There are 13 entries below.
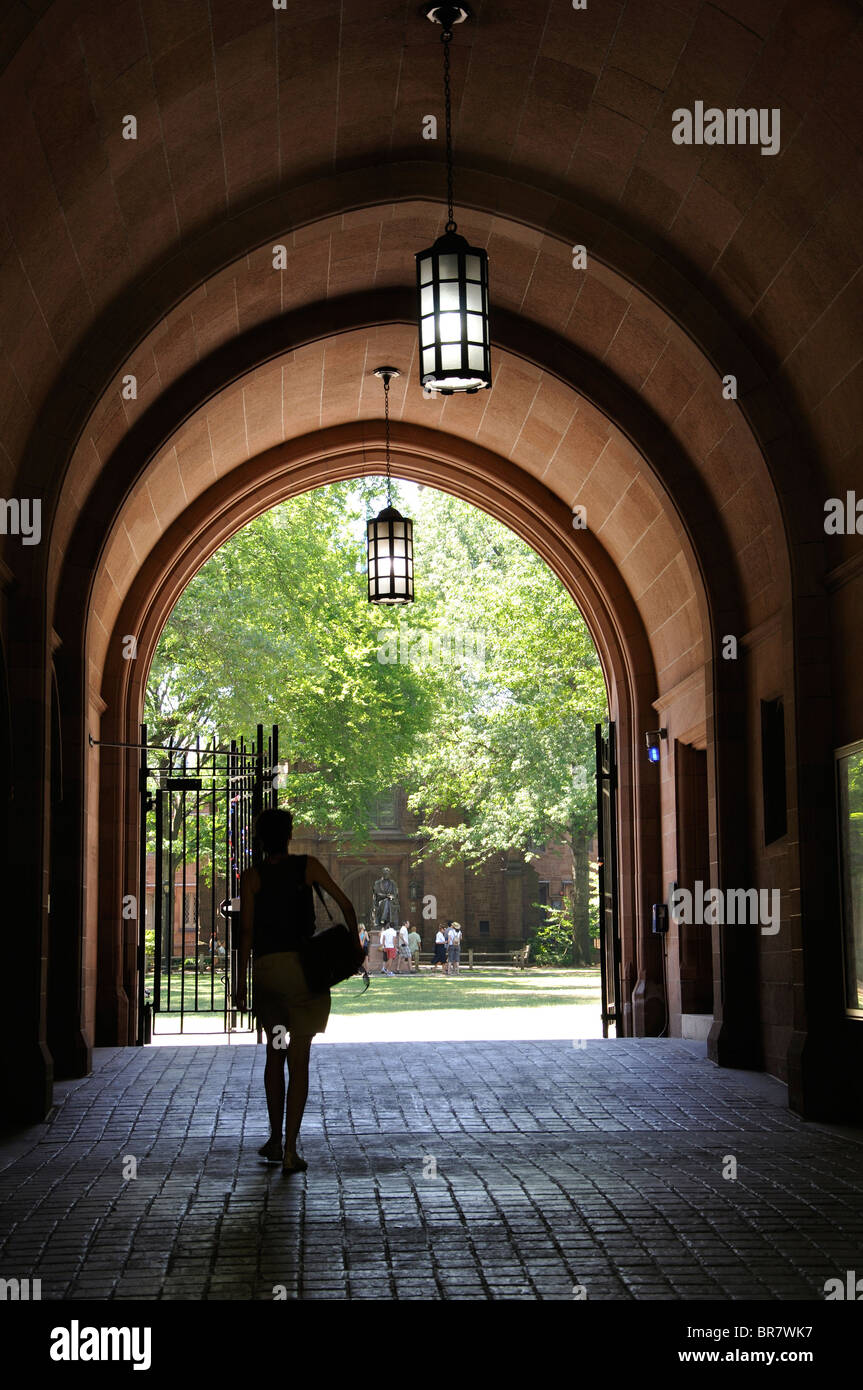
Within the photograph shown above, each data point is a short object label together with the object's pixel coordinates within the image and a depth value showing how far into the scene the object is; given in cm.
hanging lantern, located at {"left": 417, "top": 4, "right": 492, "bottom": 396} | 716
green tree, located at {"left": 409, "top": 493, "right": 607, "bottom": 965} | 2523
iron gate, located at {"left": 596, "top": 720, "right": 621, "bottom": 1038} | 1221
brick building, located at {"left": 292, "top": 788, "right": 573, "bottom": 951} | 3938
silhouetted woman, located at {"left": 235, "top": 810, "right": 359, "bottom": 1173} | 576
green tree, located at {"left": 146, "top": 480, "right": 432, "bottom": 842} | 2272
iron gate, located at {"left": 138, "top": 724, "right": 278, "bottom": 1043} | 1146
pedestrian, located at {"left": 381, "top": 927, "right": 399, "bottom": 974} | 3162
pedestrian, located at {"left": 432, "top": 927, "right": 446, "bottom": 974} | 3544
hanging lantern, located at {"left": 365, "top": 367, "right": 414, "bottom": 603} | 1215
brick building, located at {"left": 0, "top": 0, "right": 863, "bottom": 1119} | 655
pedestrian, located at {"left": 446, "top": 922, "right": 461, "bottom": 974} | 3281
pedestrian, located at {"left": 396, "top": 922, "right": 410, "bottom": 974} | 3310
